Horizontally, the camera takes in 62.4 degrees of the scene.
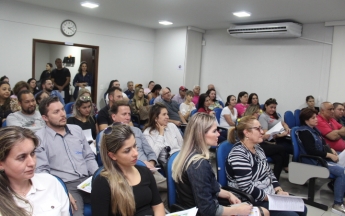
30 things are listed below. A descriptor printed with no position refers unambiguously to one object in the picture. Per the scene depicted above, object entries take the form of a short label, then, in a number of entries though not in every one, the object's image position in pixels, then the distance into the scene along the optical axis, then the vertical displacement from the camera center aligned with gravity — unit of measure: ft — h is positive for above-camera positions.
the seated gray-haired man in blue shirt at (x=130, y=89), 25.05 -1.00
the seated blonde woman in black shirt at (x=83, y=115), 10.77 -1.55
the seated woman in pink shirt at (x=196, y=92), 23.92 -0.83
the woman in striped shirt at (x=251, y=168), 7.38 -2.19
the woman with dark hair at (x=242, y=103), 19.19 -1.30
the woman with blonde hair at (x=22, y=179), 4.31 -1.71
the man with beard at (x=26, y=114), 9.77 -1.46
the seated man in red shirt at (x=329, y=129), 12.81 -1.78
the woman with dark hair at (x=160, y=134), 10.02 -1.96
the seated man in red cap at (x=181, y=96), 23.29 -1.22
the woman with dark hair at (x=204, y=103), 17.47 -1.24
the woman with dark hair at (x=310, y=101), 20.66 -0.89
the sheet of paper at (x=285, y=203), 7.11 -2.91
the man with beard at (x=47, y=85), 18.46 -0.77
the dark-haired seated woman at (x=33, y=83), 18.99 -0.69
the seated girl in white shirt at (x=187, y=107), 18.54 -1.69
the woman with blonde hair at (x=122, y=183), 4.92 -1.89
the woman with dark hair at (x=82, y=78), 23.56 -0.20
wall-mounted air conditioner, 20.49 +4.22
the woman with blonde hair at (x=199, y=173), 5.94 -1.94
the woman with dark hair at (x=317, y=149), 10.75 -2.38
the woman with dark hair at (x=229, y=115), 17.08 -1.86
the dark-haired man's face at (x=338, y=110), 15.05 -1.03
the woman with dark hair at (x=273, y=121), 14.19 -1.91
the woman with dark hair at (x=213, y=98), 20.23 -1.08
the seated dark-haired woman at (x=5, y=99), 12.18 -1.22
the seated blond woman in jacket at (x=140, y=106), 17.46 -1.69
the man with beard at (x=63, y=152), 6.92 -2.00
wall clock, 22.01 +3.69
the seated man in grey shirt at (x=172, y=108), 17.26 -1.69
